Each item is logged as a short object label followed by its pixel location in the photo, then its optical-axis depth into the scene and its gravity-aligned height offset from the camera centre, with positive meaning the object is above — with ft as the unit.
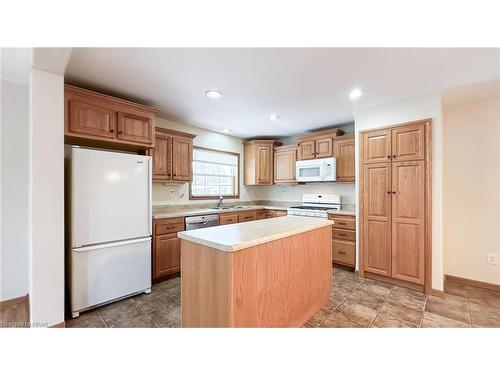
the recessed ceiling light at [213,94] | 8.37 +3.66
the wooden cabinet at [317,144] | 12.68 +2.58
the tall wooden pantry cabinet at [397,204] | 8.55 -0.73
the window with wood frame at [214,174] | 13.64 +0.88
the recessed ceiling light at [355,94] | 8.29 +3.65
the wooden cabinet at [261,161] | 15.46 +1.81
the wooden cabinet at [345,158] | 11.94 +1.61
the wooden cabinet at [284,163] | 14.56 +1.58
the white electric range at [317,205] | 12.32 -1.19
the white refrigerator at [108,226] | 6.94 -1.37
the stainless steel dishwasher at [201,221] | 10.63 -1.76
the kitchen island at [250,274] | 4.50 -2.06
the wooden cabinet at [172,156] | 10.50 +1.56
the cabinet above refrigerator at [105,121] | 7.18 +2.40
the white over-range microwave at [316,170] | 12.35 +1.00
